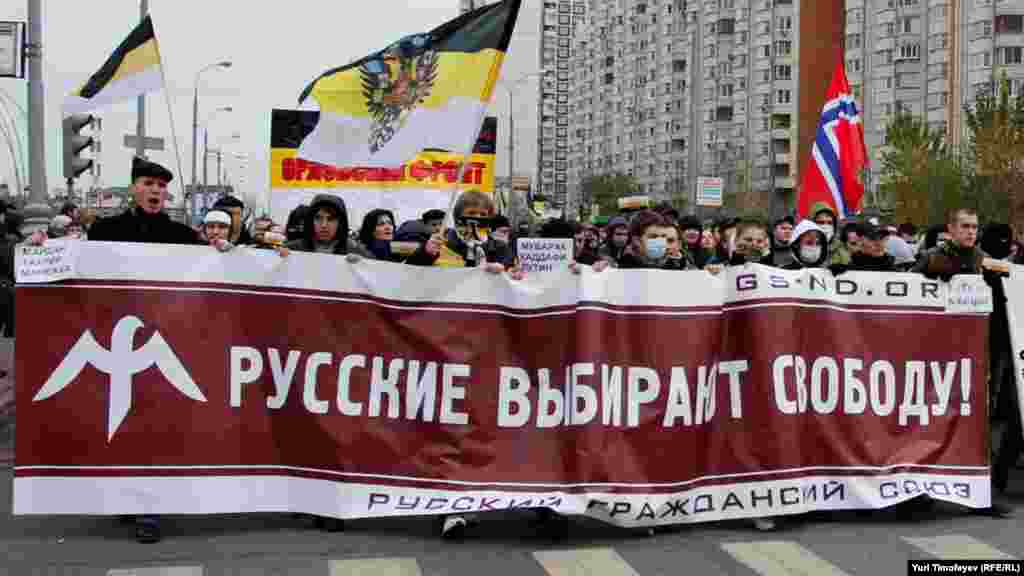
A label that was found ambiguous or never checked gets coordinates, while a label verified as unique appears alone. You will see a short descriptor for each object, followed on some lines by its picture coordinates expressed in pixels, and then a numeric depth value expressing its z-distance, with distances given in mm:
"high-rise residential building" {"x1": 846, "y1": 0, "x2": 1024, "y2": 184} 79562
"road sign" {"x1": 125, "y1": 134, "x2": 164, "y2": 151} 15828
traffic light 17250
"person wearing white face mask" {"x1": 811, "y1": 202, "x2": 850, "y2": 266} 10683
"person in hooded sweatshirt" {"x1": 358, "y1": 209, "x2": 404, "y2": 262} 10078
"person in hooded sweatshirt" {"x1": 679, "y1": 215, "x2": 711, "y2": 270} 13258
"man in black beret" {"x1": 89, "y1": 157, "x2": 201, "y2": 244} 7828
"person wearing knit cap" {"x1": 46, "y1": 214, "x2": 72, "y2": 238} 14047
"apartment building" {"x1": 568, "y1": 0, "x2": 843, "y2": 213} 107125
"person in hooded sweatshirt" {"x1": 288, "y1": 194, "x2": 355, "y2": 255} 8383
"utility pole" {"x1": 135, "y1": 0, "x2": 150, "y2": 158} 29844
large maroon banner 7379
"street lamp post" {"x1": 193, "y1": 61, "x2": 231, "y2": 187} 60344
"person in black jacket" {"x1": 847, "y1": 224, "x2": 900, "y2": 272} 9492
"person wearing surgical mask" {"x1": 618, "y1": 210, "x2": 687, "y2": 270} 8203
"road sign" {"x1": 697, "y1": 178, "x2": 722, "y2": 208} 33969
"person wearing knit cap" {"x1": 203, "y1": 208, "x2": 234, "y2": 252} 10430
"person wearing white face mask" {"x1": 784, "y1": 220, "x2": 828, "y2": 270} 9094
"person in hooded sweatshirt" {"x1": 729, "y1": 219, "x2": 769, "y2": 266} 9117
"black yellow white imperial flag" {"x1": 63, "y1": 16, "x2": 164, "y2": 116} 9641
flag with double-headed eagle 7992
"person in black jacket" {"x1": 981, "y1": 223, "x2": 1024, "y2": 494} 8672
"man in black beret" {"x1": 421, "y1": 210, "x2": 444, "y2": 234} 11078
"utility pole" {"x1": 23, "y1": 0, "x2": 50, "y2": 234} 18906
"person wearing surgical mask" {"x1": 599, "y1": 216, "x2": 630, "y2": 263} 12664
